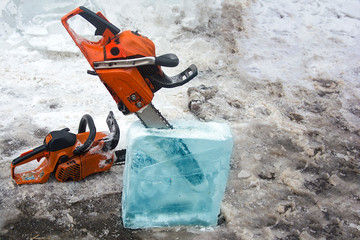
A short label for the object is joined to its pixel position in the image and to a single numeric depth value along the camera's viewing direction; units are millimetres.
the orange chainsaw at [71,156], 2746
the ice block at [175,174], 2418
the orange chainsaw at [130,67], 2385
